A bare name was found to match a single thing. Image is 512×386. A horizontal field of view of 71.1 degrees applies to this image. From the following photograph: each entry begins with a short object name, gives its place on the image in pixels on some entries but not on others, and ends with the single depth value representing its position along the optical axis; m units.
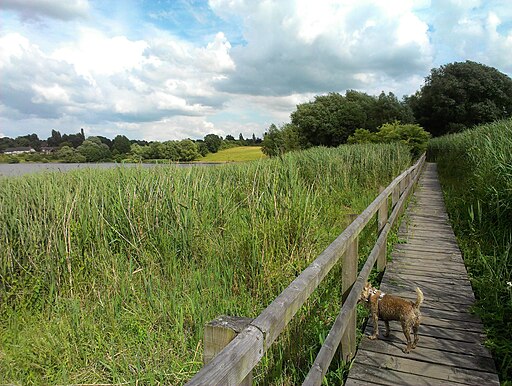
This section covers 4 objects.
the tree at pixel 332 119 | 48.08
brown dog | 2.74
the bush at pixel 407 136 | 28.52
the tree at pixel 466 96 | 43.84
